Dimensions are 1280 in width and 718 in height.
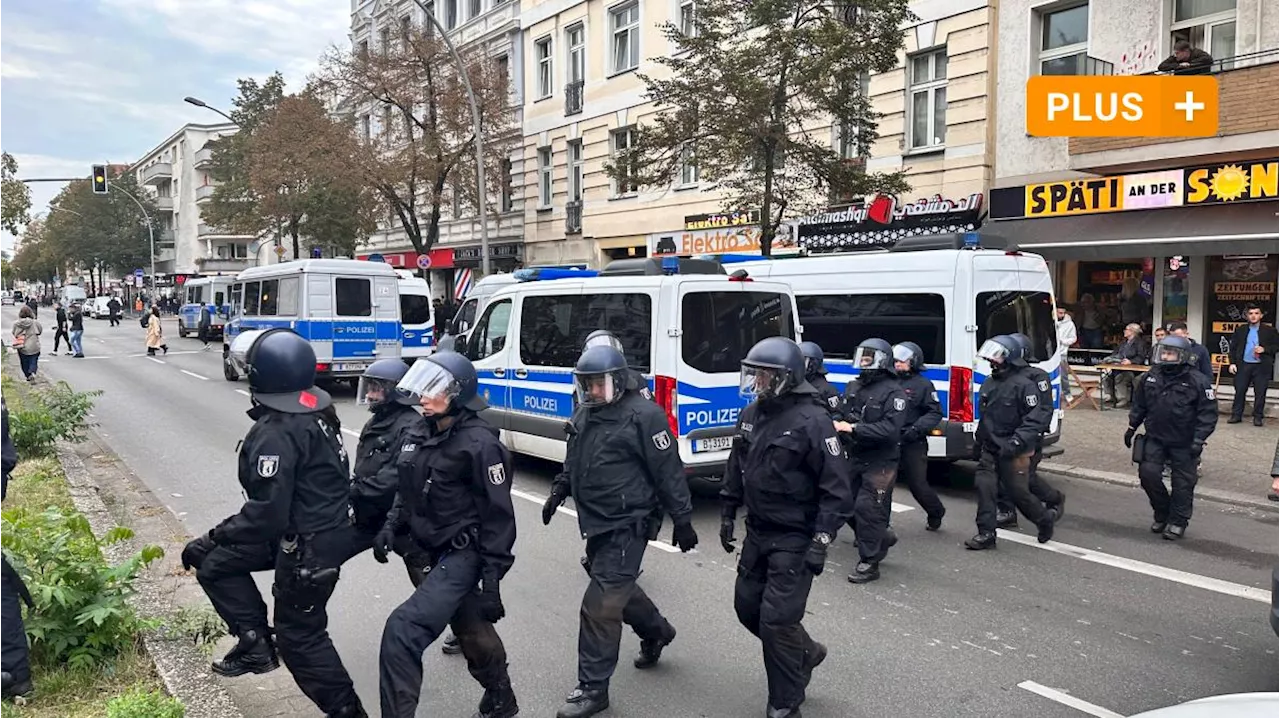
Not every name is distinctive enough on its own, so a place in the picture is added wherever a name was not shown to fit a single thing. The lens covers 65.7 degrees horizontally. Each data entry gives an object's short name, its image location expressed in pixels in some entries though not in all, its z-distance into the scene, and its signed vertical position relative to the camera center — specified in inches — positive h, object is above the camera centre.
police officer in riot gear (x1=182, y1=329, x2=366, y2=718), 162.7 -36.9
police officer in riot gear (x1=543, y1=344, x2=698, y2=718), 185.9 -37.3
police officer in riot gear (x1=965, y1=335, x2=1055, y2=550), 303.7 -40.4
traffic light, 1179.9 +145.4
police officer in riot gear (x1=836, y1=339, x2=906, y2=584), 275.1 -40.6
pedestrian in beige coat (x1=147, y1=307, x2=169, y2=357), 1083.3 -38.8
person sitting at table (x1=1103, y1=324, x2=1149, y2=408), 594.2 -30.2
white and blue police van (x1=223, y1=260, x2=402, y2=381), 705.6 -5.8
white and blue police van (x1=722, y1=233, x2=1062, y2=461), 388.5 -2.3
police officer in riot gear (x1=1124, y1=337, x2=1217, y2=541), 312.8 -38.5
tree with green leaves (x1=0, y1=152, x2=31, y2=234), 1083.3 +114.7
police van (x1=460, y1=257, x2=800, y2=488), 341.1 -13.5
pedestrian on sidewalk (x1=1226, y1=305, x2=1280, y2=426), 521.7 -28.9
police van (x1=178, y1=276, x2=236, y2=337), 1507.1 +4.2
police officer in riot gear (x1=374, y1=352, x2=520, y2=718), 164.9 -39.6
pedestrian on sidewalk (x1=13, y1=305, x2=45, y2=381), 748.6 -30.9
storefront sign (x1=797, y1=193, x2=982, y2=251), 682.8 +58.9
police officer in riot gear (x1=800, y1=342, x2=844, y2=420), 296.7 -22.5
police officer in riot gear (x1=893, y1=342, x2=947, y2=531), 305.7 -35.5
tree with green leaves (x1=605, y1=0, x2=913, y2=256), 564.1 +121.9
